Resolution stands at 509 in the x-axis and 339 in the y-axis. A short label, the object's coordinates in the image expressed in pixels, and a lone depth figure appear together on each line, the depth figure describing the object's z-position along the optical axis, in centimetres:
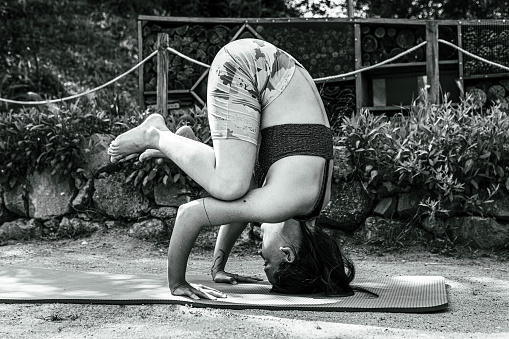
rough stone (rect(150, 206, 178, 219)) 593
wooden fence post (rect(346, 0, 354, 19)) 986
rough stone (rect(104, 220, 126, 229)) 609
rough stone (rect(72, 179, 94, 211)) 616
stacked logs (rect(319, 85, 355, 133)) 823
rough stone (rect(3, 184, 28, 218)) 627
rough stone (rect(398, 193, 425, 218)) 557
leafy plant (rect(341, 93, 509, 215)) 543
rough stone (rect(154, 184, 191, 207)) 591
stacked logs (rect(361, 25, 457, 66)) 851
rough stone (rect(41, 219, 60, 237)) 619
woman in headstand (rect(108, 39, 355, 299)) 333
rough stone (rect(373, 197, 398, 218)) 568
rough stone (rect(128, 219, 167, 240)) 594
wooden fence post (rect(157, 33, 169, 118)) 642
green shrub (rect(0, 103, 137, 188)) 614
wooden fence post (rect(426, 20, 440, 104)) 688
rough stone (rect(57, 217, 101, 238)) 611
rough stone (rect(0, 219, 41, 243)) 620
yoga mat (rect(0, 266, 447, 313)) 323
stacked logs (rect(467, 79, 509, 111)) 838
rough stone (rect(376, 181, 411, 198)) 560
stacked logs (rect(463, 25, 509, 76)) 819
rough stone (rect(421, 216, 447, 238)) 550
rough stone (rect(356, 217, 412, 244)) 565
